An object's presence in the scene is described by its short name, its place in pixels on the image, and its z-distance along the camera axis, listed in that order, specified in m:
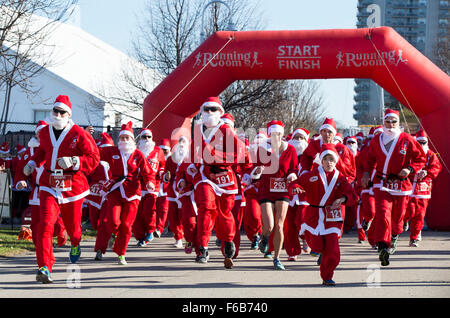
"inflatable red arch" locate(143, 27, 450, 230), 16.83
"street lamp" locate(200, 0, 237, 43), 21.38
